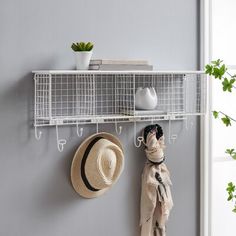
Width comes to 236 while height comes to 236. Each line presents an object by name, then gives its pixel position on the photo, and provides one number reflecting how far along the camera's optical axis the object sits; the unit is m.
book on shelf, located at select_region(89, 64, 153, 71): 2.29
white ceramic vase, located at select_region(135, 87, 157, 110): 2.41
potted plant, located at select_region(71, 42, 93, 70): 2.27
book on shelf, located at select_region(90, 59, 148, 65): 2.29
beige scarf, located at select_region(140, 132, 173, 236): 2.52
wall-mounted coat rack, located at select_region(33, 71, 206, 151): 2.32
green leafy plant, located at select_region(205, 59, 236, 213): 1.89
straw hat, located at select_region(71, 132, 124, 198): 2.36
